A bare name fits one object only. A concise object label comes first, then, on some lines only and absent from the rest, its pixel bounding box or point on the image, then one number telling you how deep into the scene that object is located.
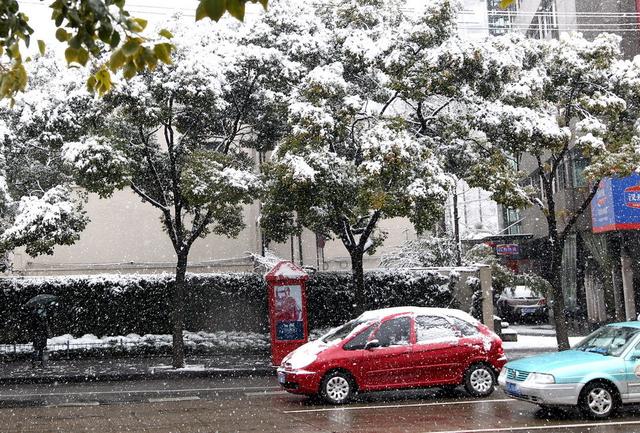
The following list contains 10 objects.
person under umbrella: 18.16
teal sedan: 10.41
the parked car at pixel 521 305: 29.50
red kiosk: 17.88
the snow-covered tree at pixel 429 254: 25.53
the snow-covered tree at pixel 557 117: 16.33
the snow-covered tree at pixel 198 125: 16.12
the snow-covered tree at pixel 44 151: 16.52
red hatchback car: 12.54
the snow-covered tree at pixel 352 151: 15.71
